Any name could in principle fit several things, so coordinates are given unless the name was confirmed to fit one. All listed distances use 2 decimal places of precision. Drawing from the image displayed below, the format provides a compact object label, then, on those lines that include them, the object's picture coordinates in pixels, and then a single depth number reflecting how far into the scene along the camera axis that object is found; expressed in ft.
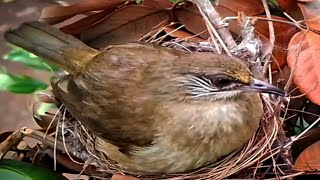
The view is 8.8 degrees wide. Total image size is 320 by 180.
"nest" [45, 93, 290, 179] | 2.97
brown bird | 2.93
